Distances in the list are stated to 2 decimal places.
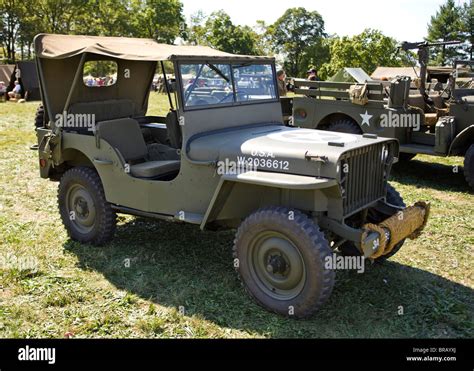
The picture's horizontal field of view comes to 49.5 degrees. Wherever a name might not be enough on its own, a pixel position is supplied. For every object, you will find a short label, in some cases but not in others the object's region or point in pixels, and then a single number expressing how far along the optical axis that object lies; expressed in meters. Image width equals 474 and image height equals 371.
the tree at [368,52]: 34.72
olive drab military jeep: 3.63
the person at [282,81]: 9.52
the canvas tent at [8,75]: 23.09
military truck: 7.71
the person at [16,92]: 21.93
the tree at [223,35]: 48.03
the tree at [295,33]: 51.88
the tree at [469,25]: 46.19
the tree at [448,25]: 47.12
